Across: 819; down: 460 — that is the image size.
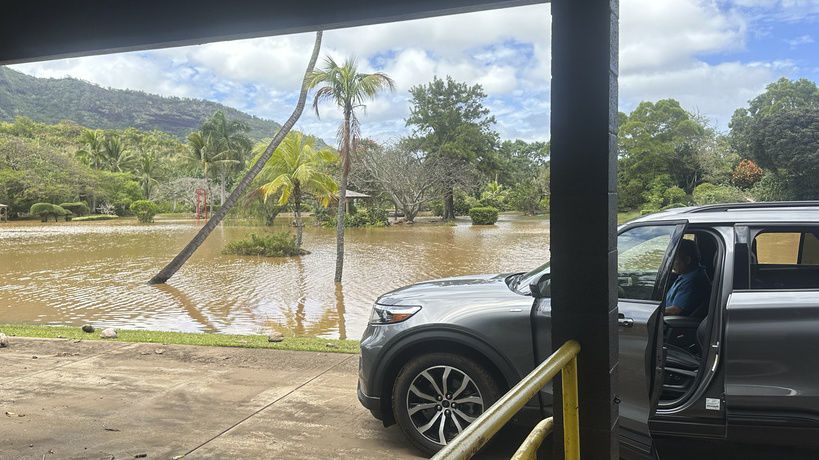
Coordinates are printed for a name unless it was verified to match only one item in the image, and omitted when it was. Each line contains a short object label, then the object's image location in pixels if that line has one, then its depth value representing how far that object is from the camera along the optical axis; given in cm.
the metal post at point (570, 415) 214
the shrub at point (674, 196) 3657
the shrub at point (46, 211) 5446
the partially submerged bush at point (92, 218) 5731
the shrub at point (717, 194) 3241
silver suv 303
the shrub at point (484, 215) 4489
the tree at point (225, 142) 6122
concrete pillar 230
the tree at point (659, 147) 4156
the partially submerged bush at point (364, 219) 4288
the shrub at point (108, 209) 6150
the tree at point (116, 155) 7194
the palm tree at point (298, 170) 2592
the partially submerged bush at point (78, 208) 5762
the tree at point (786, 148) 2888
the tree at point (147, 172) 7138
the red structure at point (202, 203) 6136
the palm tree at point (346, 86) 1953
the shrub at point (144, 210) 5253
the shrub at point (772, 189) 3003
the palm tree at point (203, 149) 6050
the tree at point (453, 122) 5072
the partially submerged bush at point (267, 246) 2664
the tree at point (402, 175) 4572
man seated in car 395
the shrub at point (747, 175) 3528
